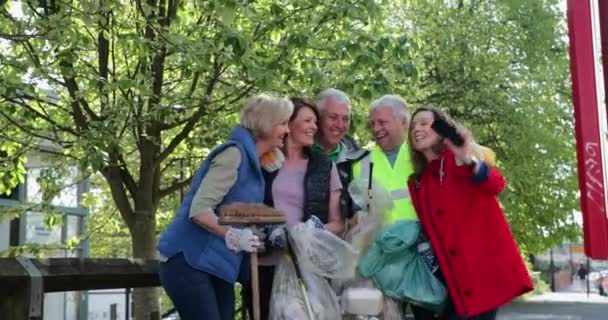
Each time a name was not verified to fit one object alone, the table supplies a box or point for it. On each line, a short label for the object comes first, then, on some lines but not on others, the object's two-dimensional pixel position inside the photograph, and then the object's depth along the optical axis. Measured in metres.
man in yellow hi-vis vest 4.52
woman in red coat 4.12
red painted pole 3.61
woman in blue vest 4.00
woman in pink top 4.41
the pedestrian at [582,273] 59.56
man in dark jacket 4.87
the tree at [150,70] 7.66
